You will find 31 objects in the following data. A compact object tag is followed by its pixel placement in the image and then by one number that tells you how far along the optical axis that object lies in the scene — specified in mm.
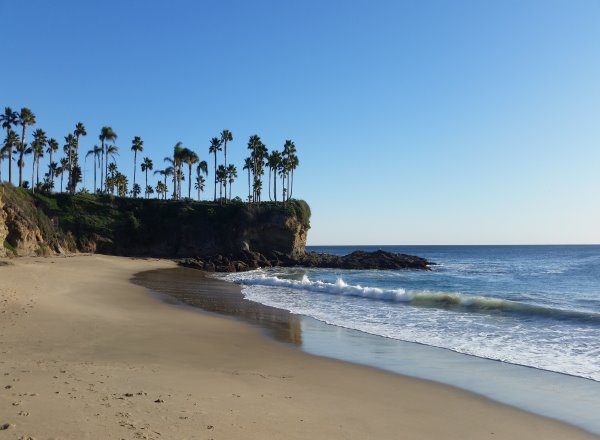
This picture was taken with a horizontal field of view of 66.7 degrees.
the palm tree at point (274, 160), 78375
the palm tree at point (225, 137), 80069
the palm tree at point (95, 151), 81688
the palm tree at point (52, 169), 83725
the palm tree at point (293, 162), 79125
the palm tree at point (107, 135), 76938
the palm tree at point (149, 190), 105869
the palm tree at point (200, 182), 99938
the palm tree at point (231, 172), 84750
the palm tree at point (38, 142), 67562
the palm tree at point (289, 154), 78750
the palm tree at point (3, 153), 57744
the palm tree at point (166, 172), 95062
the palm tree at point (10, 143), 57281
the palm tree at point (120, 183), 93506
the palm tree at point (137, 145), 80500
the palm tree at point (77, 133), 72688
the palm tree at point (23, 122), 56766
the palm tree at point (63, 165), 83462
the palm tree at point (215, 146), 81062
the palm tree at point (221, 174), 82375
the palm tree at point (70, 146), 76475
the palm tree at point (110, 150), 79812
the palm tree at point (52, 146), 75562
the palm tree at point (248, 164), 82562
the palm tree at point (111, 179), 91438
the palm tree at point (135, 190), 85462
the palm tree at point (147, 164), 92312
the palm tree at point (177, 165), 80788
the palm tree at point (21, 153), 58812
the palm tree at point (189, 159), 80375
